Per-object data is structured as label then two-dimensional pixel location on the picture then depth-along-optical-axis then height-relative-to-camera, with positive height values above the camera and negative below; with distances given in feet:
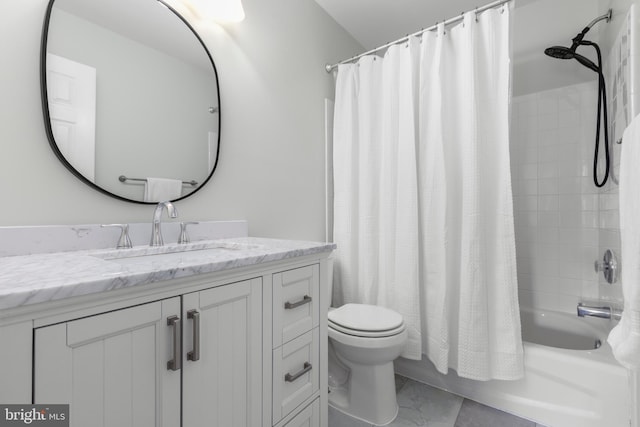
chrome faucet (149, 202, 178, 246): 3.82 -0.12
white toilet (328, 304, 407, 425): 4.62 -2.16
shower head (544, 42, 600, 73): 5.87 +3.15
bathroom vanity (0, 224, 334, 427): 1.81 -0.89
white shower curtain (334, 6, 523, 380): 4.91 +0.33
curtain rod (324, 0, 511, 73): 4.95 +3.46
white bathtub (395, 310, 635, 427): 4.34 -2.69
